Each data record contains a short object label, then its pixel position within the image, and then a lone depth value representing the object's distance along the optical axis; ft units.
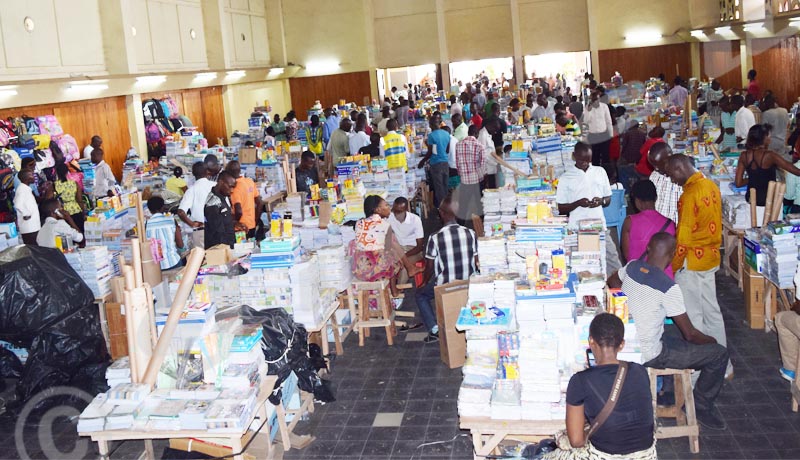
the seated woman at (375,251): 29.22
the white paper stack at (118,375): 19.97
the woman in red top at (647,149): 40.14
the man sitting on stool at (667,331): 19.30
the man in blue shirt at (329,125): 61.06
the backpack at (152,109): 64.23
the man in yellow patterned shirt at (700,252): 22.95
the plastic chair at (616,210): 34.14
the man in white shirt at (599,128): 49.93
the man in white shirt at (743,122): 42.45
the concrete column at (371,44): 90.48
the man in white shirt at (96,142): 47.98
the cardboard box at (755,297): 26.68
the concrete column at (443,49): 89.81
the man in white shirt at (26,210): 35.45
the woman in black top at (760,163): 29.76
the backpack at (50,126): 49.24
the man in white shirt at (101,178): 45.62
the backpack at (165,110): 65.98
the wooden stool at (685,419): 19.75
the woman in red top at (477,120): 54.51
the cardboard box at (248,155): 49.57
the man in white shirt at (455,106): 60.29
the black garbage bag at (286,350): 21.48
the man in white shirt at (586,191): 28.40
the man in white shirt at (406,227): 30.83
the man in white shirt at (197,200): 35.29
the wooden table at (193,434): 18.33
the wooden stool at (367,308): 29.12
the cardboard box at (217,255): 25.36
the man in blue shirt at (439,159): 46.65
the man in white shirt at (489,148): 44.55
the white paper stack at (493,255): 23.85
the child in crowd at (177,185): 44.98
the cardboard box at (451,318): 25.80
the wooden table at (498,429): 17.70
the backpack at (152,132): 64.13
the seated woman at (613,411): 14.58
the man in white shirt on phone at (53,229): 31.35
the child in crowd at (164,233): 33.22
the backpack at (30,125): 47.16
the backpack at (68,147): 49.57
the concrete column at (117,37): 58.54
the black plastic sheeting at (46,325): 25.61
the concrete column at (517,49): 88.22
